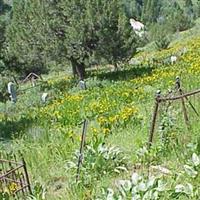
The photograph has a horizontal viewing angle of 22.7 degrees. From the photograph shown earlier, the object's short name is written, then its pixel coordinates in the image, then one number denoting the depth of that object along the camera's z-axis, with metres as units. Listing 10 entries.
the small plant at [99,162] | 5.64
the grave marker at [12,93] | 18.36
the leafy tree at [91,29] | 19.27
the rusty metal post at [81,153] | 5.77
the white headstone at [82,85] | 17.17
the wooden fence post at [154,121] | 5.61
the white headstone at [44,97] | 16.12
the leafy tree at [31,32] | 20.39
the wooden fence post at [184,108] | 6.13
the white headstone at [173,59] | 18.60
